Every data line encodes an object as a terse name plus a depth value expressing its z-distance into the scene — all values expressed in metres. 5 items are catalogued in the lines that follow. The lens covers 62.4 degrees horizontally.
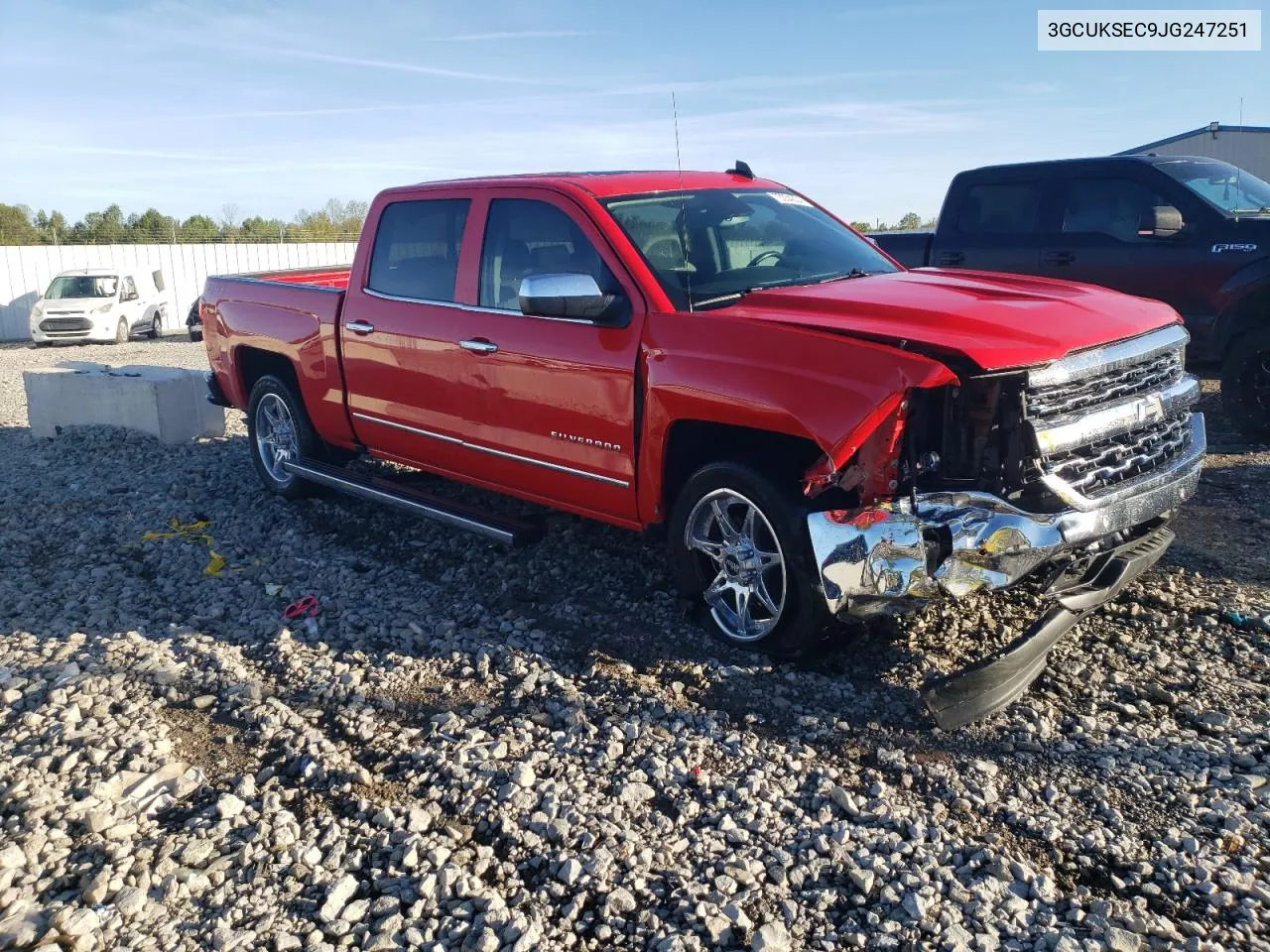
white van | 22.31
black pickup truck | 7.80
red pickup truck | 3.74
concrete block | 9.63
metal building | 24.52
